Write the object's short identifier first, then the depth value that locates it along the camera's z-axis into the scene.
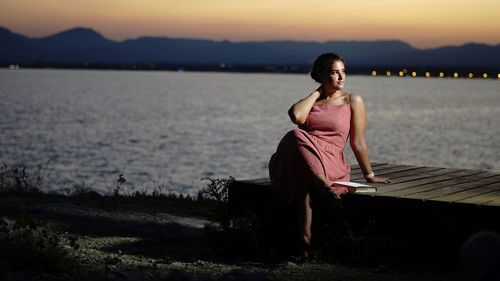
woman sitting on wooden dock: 6.66
